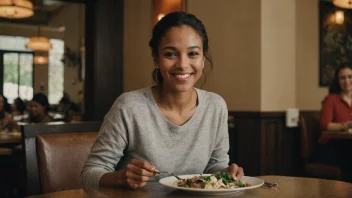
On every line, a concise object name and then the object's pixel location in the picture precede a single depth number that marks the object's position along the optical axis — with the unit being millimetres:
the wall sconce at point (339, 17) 4938
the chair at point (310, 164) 3799
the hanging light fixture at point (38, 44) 10172
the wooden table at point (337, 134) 3540
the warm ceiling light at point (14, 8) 7566
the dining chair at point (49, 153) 1629
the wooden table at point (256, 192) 1212
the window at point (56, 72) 12398
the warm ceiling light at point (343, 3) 4410
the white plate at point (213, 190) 1178
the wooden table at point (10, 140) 4270
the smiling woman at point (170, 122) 1498
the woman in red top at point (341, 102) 4207
